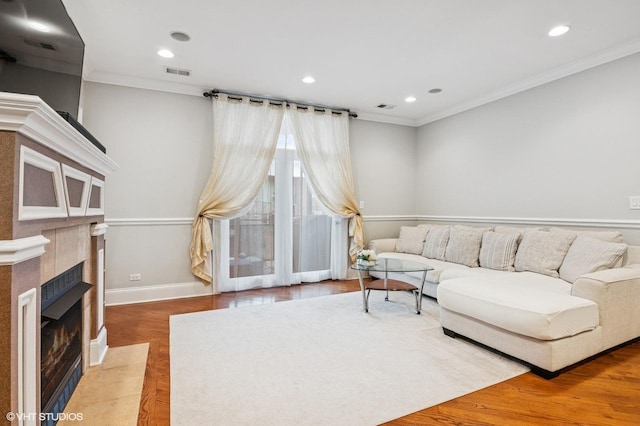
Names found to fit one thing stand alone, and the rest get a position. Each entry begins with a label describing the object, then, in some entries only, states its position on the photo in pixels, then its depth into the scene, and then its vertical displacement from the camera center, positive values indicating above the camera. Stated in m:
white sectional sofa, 2.11 -0.63
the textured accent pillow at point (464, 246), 3.88 -0.42
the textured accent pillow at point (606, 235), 2.96 -0.21
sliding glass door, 4.35 -0.33
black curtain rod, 4.15 +1.63
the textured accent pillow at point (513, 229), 3.63 -0.19
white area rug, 1.76 -1.10
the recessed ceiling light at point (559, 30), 2.73 +1.63
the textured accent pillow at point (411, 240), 4.70 -0.41
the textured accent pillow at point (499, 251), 3.54 -0.44
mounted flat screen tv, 1.38 +0.83
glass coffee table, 3.32 -0.74
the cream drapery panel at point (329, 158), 4.70 +0.84
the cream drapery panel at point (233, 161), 4.07 +0.70
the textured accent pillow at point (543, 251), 3.14 -0.39
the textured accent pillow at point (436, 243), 4.29 -0.42
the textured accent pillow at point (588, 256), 2.70 -0.38
